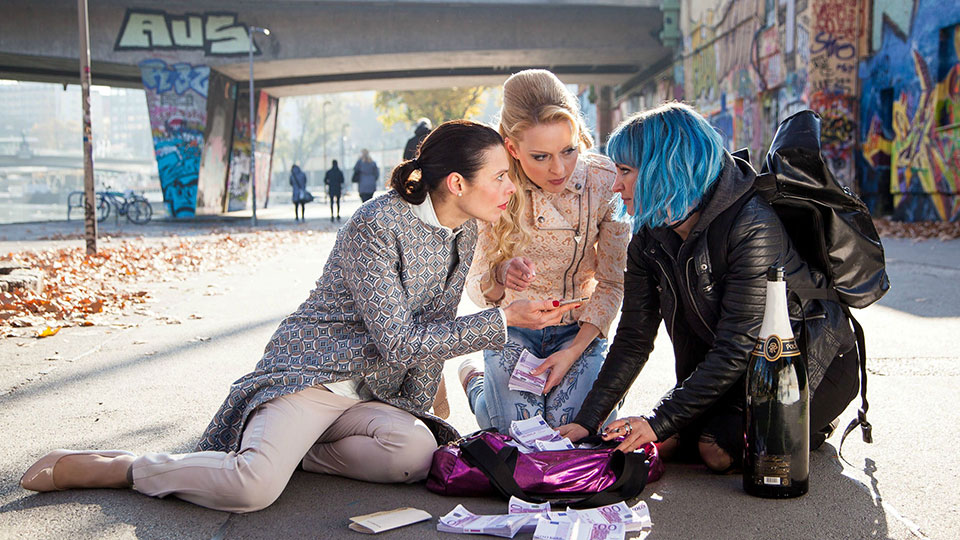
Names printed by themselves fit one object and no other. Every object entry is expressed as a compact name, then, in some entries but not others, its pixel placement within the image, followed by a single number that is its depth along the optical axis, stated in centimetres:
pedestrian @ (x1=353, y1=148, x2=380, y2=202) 2330
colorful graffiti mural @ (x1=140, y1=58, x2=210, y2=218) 2608
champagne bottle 296
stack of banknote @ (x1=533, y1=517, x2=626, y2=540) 265
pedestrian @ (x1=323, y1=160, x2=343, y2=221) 2547
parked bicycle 2570
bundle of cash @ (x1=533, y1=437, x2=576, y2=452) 329
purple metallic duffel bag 305
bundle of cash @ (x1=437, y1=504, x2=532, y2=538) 277
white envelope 283
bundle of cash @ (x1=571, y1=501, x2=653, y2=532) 279
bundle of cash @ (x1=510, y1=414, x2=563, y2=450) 336
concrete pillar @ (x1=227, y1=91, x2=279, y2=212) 3080
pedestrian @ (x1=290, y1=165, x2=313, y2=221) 2588
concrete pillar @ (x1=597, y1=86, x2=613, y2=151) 4216
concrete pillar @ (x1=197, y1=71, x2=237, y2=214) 2750
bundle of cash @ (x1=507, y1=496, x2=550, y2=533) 290
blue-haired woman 311
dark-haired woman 304
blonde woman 382
